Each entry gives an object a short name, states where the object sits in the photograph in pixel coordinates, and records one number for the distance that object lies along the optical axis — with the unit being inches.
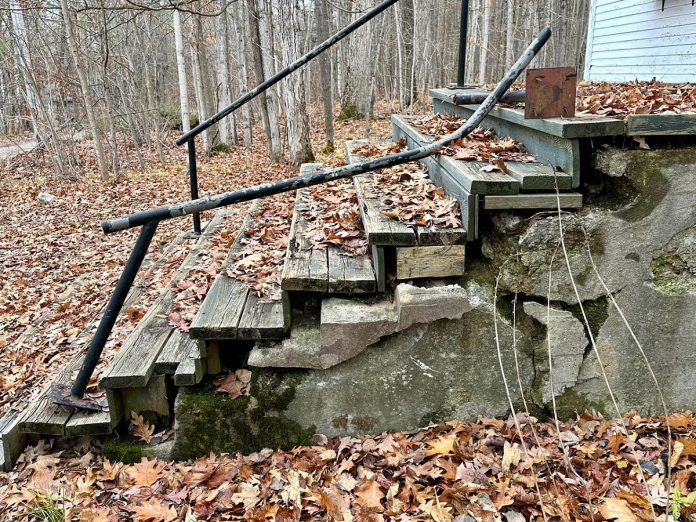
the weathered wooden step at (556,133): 98.3
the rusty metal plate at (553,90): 109.7
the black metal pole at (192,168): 179.9
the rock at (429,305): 102.3
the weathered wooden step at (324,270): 106.5
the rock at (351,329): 102.8
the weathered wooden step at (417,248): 104.3
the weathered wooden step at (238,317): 105.4
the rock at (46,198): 410.0
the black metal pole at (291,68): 163.3
